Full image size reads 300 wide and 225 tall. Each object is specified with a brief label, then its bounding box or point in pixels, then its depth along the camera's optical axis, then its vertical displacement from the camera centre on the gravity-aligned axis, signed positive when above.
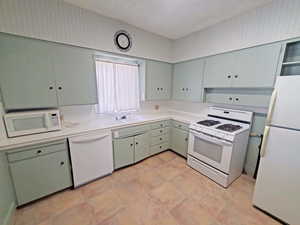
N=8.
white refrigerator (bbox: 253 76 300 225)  1.27 -0.68
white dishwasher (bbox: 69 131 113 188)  1.81 -1.03
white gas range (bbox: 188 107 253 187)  1.86 -0.86
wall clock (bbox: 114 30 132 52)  2.29 +0.93
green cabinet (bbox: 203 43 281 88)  1.71 +0.38
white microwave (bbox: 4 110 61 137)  1.48 -0.43
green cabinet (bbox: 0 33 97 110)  1.47 +0.20
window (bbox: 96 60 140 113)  2.43 +0.07
